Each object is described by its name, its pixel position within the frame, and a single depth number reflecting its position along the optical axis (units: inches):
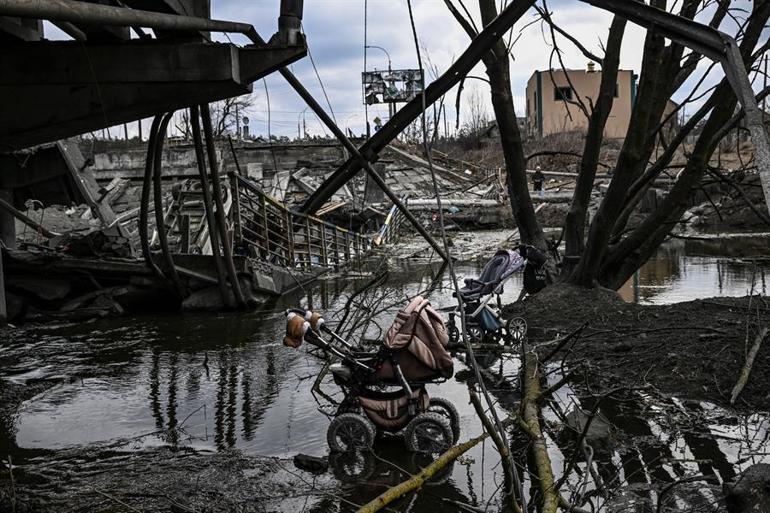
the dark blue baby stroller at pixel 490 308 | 374.6
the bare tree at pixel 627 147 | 378.9
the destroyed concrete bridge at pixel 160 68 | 165.0
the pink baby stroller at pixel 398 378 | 228.5
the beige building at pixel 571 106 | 1913.1
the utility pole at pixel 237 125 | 1236.0
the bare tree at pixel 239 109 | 1096.6
